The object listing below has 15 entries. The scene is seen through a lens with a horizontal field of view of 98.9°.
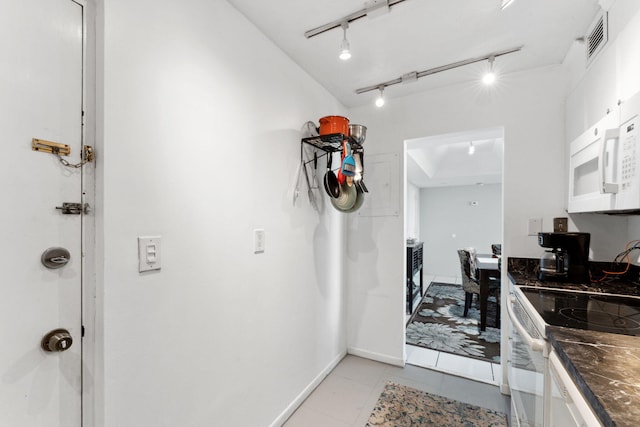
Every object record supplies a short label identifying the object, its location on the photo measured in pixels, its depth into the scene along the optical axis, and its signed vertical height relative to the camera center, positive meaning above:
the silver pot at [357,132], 2.08 +0.61
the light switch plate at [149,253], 1.02 -0.16
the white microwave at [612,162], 1.01 +0.22
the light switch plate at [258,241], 1.57 -0.17
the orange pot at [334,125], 1.92 +0.62
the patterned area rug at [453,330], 2.78 -1.39
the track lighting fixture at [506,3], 1.26 +0.98
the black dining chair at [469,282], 3.42 -0.89
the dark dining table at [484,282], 3.16 -0.80
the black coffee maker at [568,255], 1.66 -0.26
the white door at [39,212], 0.77 +0.00
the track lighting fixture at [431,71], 1.83 +1.07
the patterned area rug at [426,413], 1.77 -1.37
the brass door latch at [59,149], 0.83 +0.20
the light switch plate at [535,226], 2.00 -0.09
